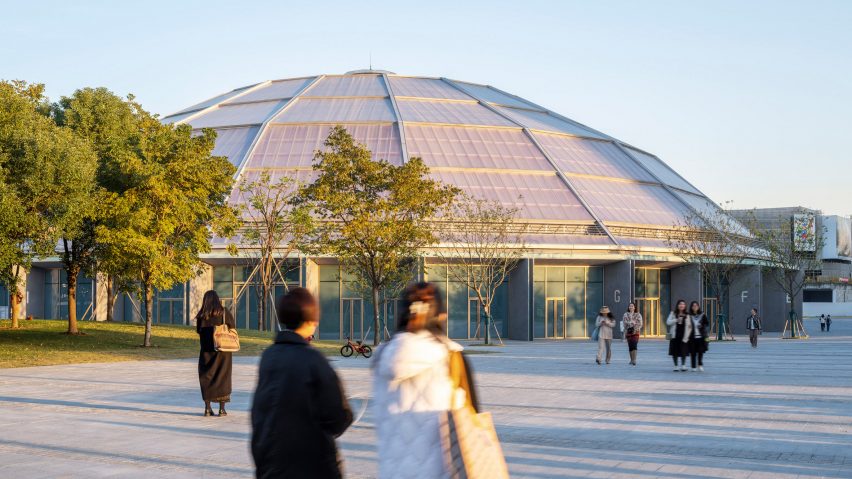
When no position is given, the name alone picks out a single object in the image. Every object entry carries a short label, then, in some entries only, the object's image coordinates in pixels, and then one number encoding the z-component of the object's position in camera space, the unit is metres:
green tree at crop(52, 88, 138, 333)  38.19
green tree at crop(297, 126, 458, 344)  43.06
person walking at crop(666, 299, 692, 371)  27.66
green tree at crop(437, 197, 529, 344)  51.62
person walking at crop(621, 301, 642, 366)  31.53
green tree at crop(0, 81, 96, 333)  32.16
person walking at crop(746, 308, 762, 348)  43.88
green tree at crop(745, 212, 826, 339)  66.06
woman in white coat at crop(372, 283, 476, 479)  6.16
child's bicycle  35.75
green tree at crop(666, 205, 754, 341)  60.59
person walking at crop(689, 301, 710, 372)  27.45
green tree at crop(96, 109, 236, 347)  35.75
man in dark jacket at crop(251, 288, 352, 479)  5.99
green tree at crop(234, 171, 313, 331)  50.34
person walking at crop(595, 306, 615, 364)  31.58
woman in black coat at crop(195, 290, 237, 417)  16.34
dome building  61.00
